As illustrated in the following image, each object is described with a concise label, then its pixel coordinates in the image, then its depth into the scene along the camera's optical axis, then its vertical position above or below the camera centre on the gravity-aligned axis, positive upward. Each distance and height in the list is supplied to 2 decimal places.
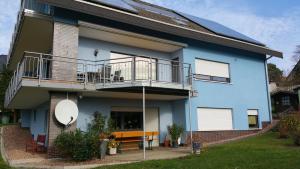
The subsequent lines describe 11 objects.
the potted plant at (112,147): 11.81 -1.19
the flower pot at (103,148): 10.25 -1.07
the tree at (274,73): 49.68 +8.59
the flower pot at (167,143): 14.80 -1.30
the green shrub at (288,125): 12.38 -0.32
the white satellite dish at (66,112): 10.82 +0.32
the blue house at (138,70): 11.51 +2.61
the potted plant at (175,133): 14.30 -0.74
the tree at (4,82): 28.11 +4.00
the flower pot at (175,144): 14.23 -1.30
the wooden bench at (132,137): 12.73 -0.84
